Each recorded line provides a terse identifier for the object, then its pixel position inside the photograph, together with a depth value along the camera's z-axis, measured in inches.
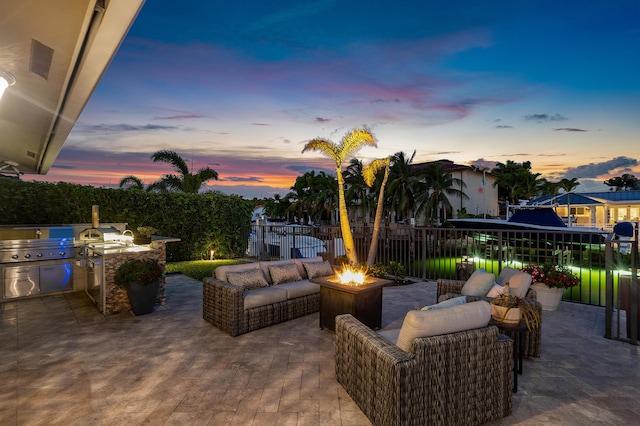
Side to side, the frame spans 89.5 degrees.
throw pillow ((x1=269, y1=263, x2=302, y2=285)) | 210.7
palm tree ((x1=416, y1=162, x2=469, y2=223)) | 948.6
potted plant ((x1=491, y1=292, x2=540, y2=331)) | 114.3
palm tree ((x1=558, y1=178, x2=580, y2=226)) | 1675.7
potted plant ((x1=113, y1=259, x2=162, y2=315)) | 201.9
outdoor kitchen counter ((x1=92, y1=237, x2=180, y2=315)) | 207.6
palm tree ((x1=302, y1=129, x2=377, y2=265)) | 292.0
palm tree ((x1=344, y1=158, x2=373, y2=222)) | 1048.2
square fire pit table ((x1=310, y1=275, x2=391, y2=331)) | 169.6
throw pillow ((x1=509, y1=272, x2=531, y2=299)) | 148.9
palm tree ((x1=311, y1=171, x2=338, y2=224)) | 1081.6
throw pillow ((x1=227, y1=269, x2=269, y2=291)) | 190.2
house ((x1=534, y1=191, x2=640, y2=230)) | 1034.8
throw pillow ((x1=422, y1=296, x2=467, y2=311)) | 104.4
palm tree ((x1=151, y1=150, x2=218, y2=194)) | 481.1
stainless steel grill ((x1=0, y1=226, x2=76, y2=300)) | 230.8
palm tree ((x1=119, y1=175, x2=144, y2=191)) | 530.2
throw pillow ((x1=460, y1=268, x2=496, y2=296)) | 155.3
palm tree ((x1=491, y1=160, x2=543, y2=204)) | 1530.6
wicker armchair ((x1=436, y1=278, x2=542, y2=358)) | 141.7
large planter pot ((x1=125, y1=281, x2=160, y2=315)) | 202.5
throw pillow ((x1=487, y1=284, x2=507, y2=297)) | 144.8
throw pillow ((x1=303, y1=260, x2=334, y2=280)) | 225.5
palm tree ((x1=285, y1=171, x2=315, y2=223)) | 1165.1
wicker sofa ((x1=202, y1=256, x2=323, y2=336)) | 171.8
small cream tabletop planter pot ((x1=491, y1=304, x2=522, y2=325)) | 114.0
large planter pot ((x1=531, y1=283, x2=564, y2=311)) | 212.7
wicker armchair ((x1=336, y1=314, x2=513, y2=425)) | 86.1
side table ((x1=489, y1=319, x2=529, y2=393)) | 112.2
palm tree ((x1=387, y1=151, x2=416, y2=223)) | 979.3
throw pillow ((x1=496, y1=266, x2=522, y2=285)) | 162.9
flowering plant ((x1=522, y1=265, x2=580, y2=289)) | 207.9
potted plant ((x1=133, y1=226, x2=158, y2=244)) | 234.5
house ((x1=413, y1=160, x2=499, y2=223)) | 1095.0
